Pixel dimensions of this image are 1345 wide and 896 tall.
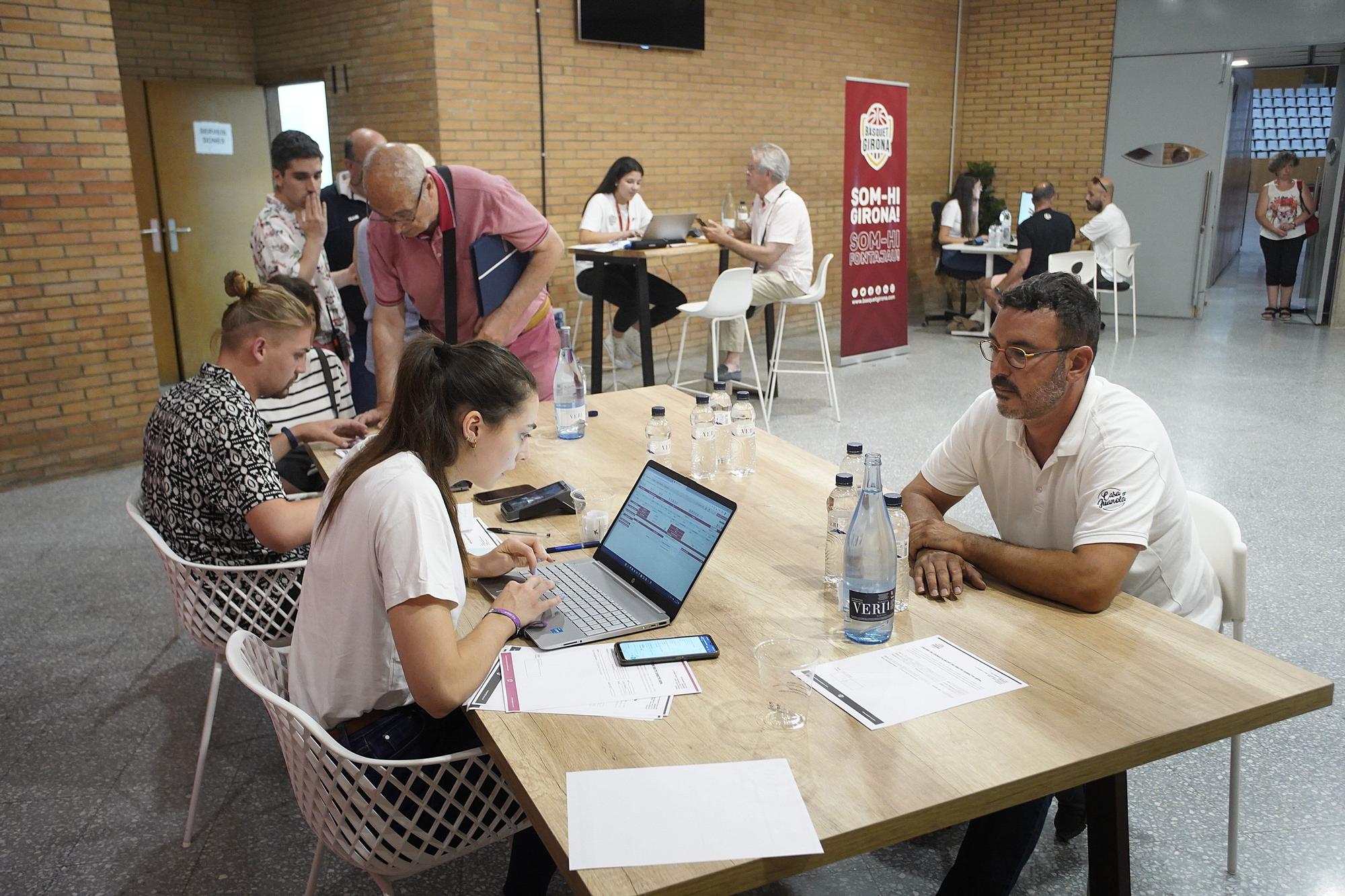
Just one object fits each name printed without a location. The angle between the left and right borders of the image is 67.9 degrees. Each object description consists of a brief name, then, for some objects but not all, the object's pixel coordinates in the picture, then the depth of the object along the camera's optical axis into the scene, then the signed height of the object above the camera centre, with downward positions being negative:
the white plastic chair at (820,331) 6.07 -0.81
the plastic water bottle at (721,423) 2.63 -0.58
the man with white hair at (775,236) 6.30 -0.23
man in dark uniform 4.79 -0.15
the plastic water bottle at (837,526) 1.89 -0.63
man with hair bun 2.17 -0.54
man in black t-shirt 8.01 -0.30
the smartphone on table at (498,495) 2.44 -0.71
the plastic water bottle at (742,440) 2.60 -0.63
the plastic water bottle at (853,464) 2.08 -0.56
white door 9.30 +0.28
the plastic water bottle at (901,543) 1.75 -0.63
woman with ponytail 1.50 -0.55
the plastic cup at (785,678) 1.42 -0.71
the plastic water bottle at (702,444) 2.55 -0.61
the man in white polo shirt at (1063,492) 1.78 -0.56
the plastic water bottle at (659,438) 2.75 -0.65
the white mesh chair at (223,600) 2.21 -0.88
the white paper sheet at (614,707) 1.46 -0.73
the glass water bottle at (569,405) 2.92 -0.59
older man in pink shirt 3.25 -0.19
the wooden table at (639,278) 5.86 -0.46
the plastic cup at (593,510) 2.18 -0.69
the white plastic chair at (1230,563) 2.08 -0.75
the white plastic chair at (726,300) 5.82 -0.59
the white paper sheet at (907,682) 1.46 -0.72
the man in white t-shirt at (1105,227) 8.75 -0.25
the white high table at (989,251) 8.66 -0.46
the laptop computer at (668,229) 6.29 -0.18
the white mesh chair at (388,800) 1.50 -0.91
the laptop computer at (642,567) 1.72 -0.67
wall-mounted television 7.08 +1.26
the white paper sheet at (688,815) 1.16 -0.73
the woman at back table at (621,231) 6.49 -0.22
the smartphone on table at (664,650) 1.60 -0.71
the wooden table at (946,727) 1.24 -0.72
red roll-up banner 6.92 -0.16
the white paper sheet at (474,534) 2.10 -0.71
